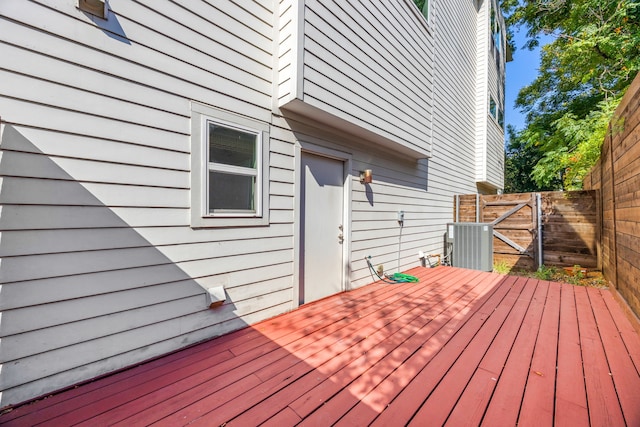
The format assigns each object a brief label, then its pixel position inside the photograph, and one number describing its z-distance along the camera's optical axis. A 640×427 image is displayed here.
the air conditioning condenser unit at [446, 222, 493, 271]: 5.45
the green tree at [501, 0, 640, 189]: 5.39
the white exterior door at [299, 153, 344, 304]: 3.35
